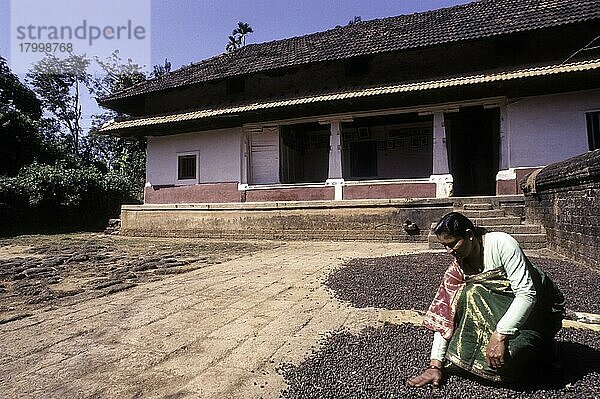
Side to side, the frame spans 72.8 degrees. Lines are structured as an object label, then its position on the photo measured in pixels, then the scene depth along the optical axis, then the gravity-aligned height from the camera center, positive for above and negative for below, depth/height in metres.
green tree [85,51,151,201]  26.38 +4.82
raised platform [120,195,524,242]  9.88 -0.45
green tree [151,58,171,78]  37.01 +12.58
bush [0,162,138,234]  16.05 +0.21
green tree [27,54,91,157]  33.59 +10.15
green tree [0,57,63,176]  18.58 +2.92
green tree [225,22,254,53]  36.94 +15.22
